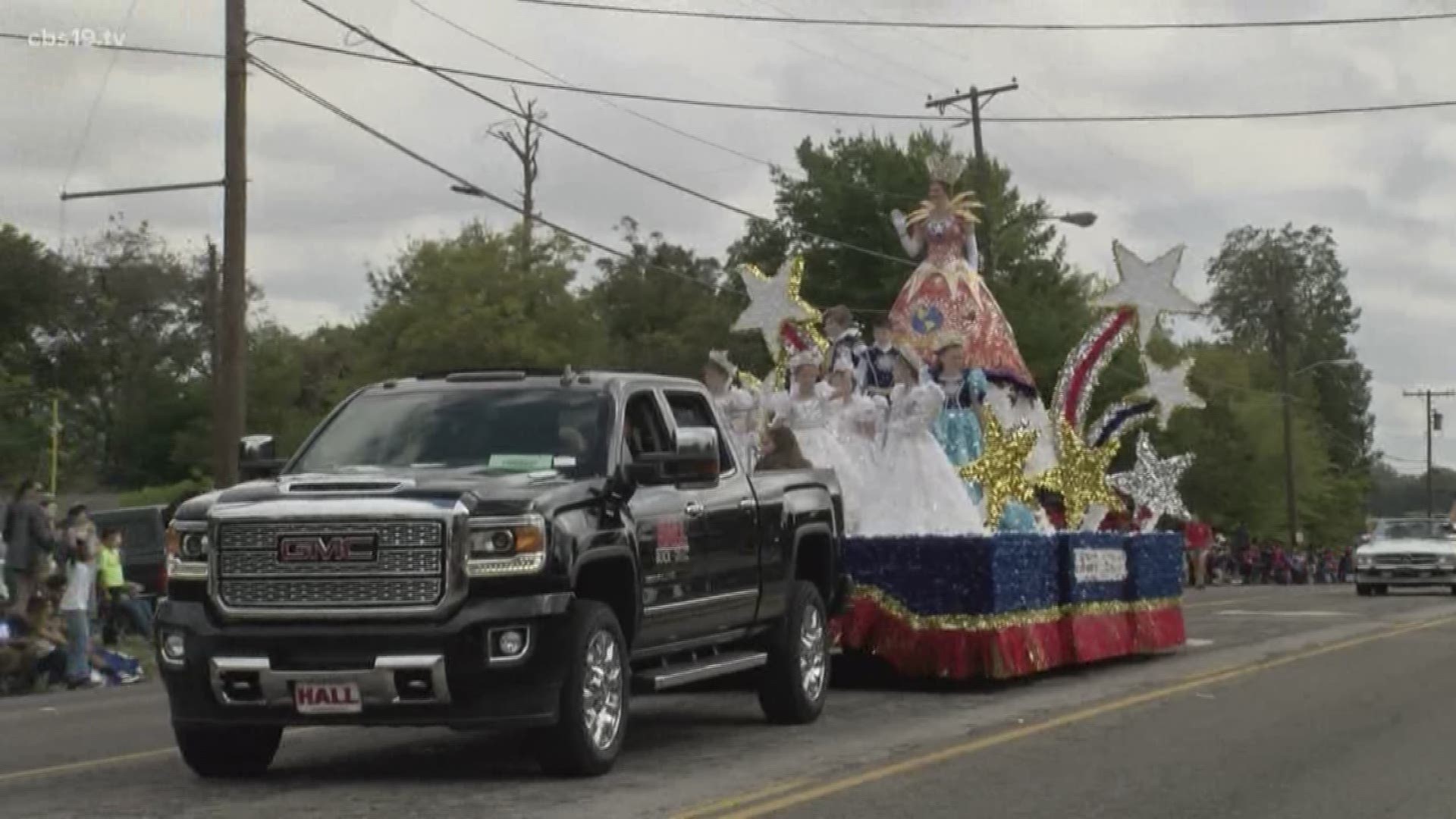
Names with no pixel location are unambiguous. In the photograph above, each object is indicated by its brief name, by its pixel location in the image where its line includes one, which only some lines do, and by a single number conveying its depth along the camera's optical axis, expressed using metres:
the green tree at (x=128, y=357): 66.75
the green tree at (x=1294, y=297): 112.81
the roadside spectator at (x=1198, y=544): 50.66
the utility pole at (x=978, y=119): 46.75
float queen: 22.14
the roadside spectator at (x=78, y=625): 20.52
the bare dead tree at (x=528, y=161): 64.75
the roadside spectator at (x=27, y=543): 21.08
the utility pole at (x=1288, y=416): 72.19
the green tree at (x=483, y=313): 52.00
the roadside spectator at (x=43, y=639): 20.39
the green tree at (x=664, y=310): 71.31
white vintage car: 39.16
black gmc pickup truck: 10.20
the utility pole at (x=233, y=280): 23.86
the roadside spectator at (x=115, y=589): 25.11
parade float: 16.28
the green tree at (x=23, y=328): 56.69
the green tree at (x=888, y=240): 58.15
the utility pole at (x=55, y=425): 50.44
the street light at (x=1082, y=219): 44.06
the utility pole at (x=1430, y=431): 106.38
